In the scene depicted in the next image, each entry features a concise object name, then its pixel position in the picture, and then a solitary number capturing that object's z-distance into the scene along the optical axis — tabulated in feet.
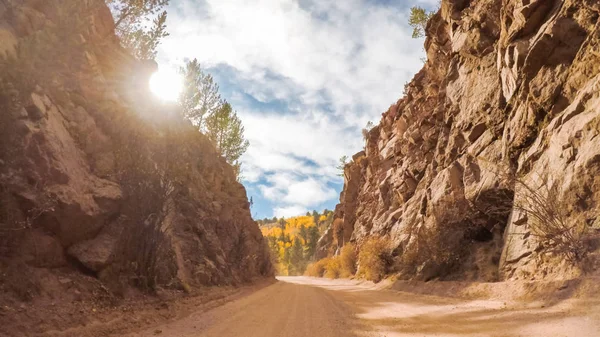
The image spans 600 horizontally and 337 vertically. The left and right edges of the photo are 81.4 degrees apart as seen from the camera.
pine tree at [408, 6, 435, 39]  134.72
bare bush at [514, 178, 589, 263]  36.88
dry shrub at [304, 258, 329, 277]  215.26
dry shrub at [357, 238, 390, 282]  96.03
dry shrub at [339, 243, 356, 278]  153.85
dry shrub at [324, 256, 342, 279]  165.99
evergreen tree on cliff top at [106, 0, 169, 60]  74.08
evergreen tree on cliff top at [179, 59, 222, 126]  109.09
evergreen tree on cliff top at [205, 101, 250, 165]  134.21
